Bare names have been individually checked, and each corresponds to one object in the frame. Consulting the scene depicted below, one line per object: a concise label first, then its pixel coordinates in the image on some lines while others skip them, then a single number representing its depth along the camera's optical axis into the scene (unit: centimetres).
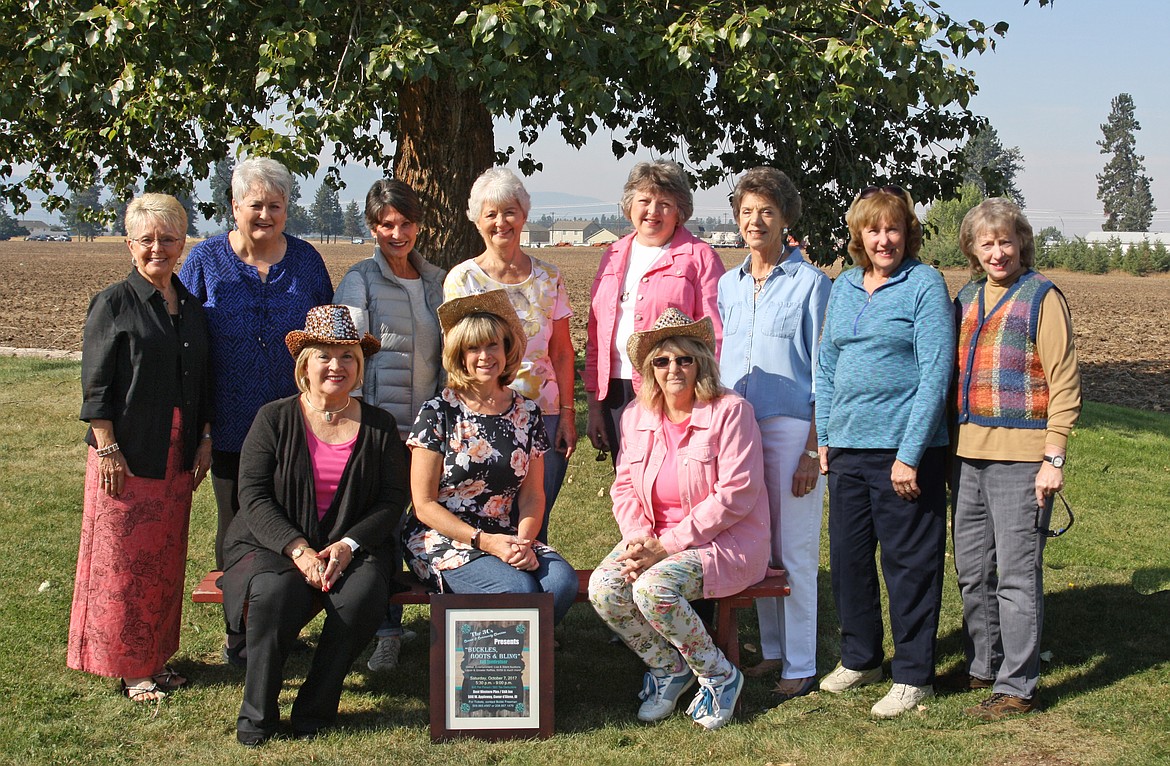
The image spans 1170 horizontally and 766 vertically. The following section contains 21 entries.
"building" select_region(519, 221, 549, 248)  14008
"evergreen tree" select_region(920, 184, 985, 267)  5462
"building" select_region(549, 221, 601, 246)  15925
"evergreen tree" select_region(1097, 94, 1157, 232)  11069
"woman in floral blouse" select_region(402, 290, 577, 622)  446
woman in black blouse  439
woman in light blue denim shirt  468
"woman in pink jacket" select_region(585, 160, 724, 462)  489
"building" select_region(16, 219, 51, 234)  14401
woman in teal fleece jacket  434
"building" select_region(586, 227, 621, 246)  13200
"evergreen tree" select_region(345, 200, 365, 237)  14415
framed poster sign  424
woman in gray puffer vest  485
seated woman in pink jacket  441
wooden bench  454
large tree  664
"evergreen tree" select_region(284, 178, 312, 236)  12888
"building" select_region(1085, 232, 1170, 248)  8041
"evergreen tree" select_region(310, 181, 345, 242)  13900
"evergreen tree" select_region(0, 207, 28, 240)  11356
